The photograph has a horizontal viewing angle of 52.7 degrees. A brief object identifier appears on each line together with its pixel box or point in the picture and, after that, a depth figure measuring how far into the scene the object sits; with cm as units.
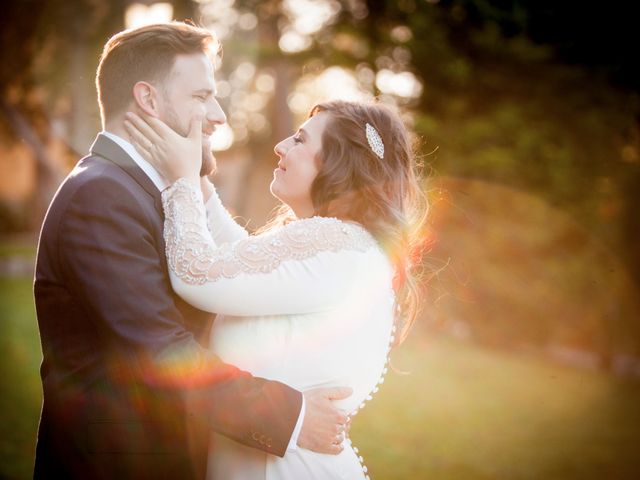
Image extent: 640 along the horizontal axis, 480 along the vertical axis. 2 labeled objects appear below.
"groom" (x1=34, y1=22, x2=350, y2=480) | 214
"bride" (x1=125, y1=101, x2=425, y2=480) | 231
